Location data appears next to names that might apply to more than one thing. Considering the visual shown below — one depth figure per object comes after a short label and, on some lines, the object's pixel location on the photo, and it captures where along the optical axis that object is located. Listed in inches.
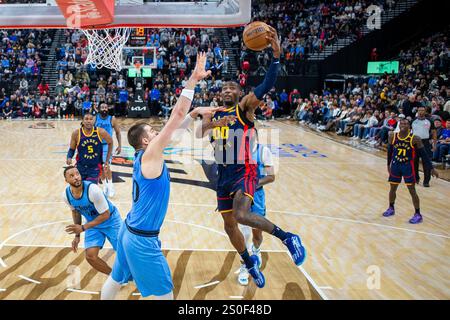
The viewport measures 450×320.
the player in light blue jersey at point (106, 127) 355.5
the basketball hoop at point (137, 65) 828.1
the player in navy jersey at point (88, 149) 293.0
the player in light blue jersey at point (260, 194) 219.6
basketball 184.1
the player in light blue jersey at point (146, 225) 143.9
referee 439.5
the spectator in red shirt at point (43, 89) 948.0
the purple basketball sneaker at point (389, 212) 324.8
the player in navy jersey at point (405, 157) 308.2
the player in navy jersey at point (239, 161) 178.5
